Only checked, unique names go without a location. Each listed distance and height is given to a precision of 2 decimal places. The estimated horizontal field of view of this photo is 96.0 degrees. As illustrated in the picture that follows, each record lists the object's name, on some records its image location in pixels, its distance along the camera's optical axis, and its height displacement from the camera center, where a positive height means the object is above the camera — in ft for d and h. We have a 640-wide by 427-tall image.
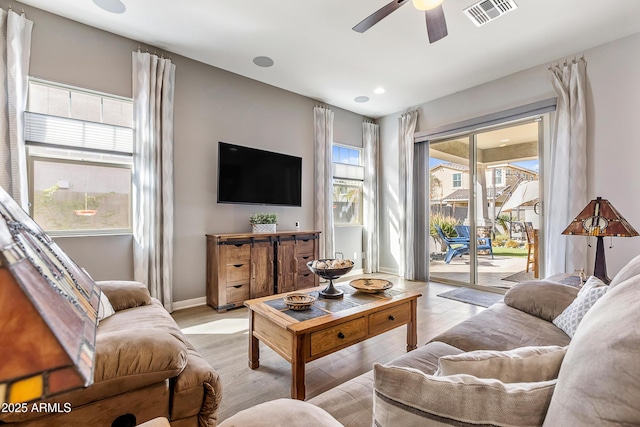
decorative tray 7.18 -1.86
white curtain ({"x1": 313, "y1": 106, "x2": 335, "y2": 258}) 15.11 +1.82
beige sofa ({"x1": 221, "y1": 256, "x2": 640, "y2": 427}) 1.48 -1.20
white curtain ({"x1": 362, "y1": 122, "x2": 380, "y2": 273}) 17.57 +0.89
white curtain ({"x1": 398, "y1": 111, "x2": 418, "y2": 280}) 16.01 +1.15
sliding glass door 12.71 +0.36
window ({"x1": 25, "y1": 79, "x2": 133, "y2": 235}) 8.71 +1.77
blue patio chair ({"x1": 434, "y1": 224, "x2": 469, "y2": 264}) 14.74 -1.66
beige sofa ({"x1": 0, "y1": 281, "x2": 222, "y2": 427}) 3.38 -2.25
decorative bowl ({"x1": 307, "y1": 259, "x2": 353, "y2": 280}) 6.55 -1.28
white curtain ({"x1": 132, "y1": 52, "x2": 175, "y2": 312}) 9.93 +1.34
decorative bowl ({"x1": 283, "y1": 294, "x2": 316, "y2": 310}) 6.10 -1.91
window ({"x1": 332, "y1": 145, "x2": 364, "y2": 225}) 16.83 +1.74
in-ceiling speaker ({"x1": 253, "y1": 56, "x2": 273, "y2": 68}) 11.16 +6.01
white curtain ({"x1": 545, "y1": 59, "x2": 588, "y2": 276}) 10.52 +1.74
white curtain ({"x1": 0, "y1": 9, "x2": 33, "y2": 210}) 7.82 +2.94
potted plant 12.21 -0.42
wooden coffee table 5.30 -2.30
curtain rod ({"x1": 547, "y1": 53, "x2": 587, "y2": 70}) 10.66 +5.77
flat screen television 11.66 +1.62
